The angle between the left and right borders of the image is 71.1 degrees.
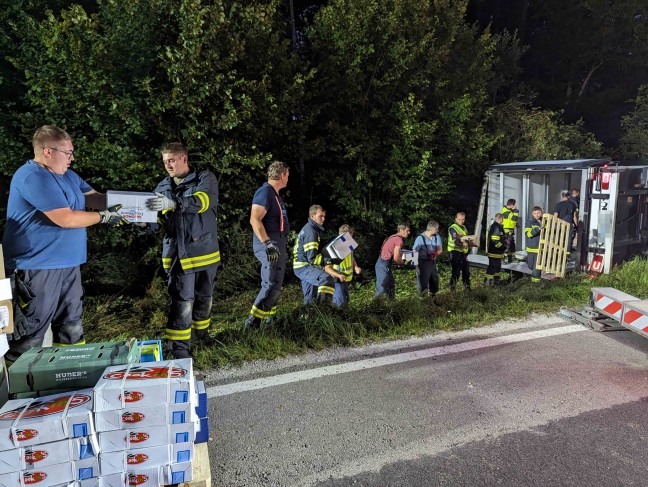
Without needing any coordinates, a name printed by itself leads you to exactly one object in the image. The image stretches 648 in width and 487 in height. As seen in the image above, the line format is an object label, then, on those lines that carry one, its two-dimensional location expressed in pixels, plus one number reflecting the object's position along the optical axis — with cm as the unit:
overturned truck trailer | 750
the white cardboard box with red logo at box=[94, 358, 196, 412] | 190
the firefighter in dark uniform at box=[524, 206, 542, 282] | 847
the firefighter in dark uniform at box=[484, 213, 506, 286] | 854
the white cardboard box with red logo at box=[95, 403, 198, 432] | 190
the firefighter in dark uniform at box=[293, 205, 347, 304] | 573
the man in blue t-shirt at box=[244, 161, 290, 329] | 463
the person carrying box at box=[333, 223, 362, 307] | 611
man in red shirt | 678
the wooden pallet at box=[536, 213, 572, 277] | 792
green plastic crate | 219
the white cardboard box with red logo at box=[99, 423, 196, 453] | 192
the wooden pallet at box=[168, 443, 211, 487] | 206
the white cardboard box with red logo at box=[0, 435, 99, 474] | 181
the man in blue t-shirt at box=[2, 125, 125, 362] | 306
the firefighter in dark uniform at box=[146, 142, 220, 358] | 389
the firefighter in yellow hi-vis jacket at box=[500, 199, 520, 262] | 927
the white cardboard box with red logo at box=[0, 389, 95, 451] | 181
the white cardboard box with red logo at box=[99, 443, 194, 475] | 193
